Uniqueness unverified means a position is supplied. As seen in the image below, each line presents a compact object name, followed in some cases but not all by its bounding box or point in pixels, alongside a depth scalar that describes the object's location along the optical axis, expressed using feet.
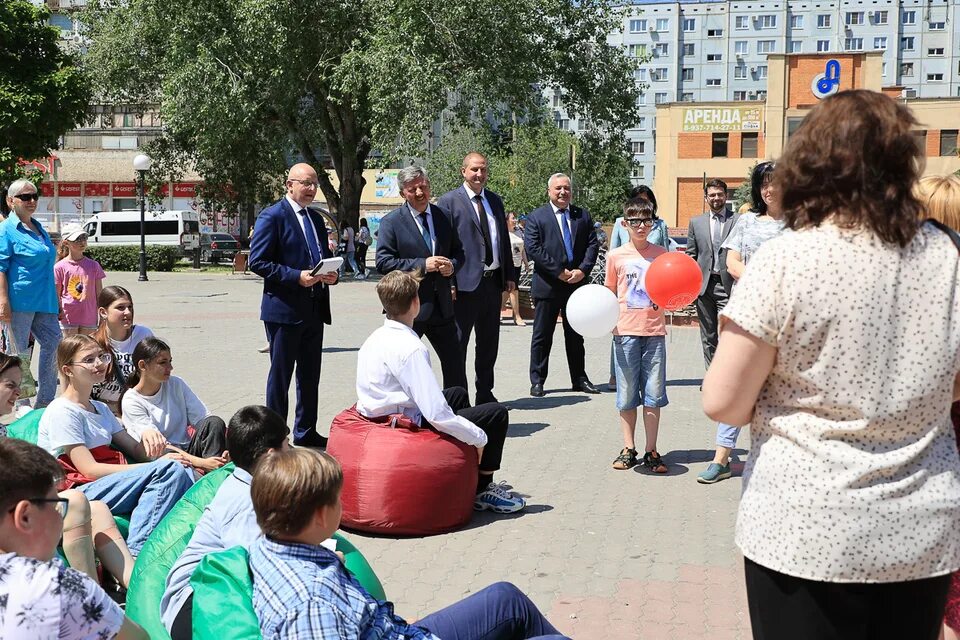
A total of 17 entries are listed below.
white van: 162.81
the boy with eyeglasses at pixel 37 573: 8.48
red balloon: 23.86
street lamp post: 101.71
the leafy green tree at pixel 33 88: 119.17
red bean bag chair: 19.22
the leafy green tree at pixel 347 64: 87.10
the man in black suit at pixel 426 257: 27.89
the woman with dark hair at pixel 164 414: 19.63
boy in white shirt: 19.21
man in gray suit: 31.65
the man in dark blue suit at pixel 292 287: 25.36
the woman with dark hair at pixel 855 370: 7.86
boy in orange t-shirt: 24.18
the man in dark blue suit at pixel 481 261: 30.40
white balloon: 25.31
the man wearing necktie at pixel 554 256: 35.06
